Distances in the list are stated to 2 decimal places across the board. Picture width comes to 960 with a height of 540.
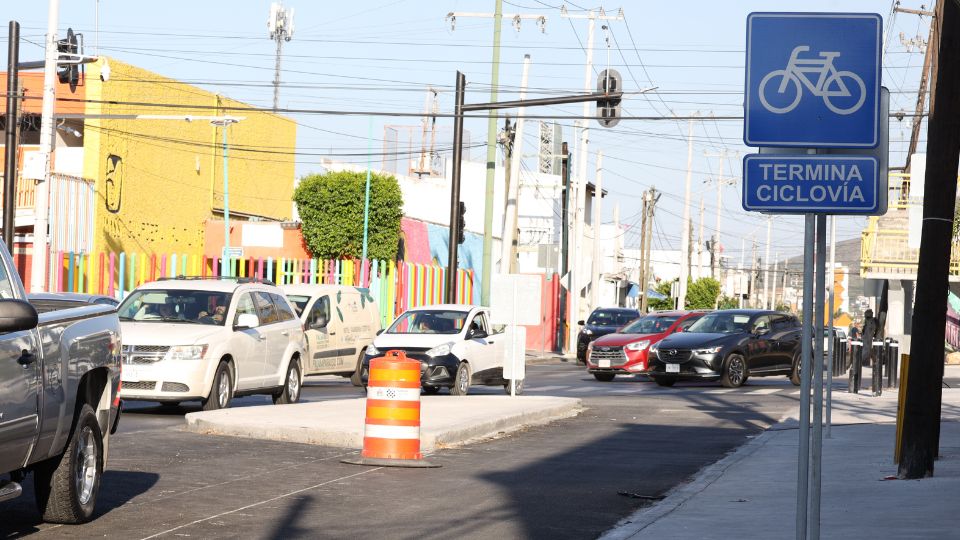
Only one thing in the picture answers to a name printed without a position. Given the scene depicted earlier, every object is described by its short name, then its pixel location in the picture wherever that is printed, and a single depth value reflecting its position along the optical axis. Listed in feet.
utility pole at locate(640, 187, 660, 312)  250.37
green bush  157.79
